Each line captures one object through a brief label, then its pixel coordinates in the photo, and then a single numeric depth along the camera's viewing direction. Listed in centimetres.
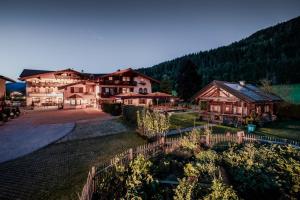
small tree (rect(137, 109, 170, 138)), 1481
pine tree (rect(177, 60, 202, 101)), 5159
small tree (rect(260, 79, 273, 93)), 3309
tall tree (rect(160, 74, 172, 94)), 5691
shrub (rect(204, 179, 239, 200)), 646
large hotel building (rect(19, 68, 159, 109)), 4422
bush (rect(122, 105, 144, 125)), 2210
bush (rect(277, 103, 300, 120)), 2670
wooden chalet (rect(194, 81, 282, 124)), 2308
